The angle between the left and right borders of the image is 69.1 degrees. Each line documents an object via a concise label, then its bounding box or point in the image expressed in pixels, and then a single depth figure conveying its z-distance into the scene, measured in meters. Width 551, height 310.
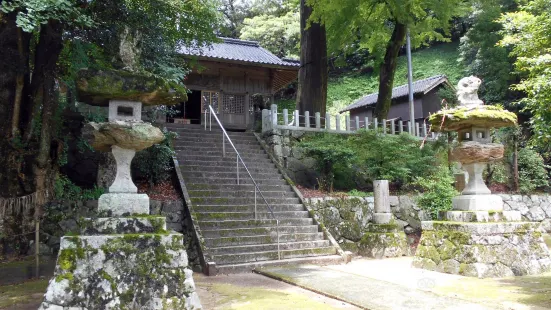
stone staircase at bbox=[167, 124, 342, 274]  8.06
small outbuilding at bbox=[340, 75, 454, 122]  22.92
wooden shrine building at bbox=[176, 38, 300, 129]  16.42
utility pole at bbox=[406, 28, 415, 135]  15.30
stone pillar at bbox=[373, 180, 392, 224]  9.80
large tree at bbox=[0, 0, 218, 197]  7.51
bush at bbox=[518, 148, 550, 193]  14.46
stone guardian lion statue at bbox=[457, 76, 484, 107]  7.56
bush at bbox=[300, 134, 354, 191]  11.00
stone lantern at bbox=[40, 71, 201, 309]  4.28
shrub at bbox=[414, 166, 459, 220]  11.37
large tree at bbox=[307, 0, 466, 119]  11.38
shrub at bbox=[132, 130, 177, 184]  9.36
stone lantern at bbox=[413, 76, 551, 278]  6.83
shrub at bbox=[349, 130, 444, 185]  11.32
